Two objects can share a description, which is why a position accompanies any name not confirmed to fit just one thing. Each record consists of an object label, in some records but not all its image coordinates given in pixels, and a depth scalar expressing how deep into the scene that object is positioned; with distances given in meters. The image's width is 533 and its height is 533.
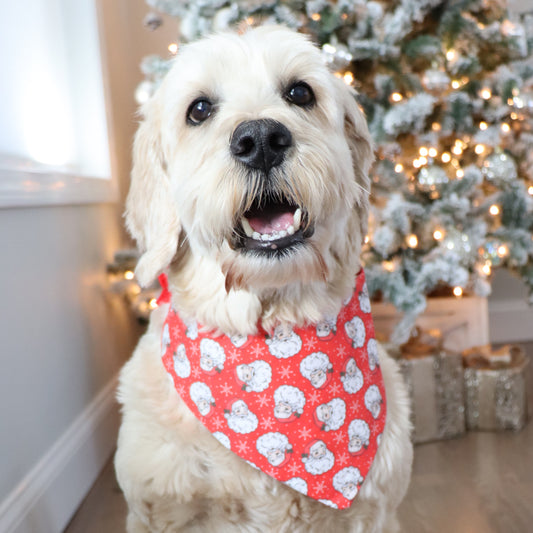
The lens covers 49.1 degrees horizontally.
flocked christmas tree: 2.05
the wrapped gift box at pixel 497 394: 2.19
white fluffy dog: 0.91
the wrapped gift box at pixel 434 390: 2.13
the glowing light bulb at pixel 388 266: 2.18
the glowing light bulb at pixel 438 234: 2.14
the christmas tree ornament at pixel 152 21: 2.22
